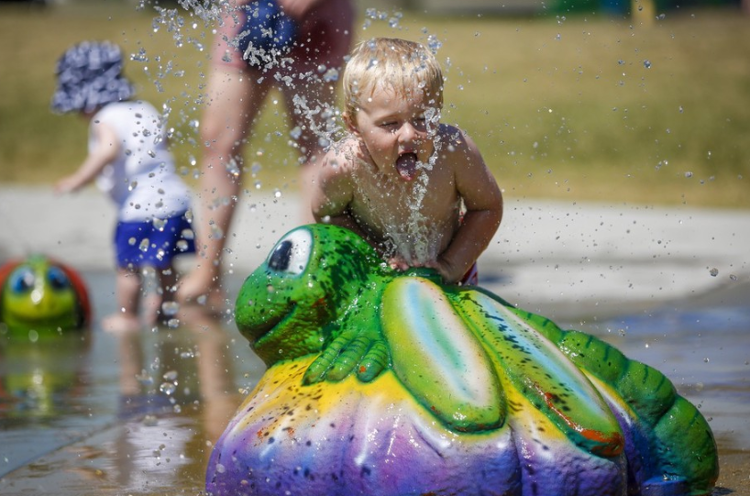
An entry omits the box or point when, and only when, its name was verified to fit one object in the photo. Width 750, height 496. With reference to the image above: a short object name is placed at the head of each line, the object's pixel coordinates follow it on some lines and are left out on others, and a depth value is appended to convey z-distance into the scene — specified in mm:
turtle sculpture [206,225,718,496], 5727
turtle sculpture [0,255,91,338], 12078
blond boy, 6535
